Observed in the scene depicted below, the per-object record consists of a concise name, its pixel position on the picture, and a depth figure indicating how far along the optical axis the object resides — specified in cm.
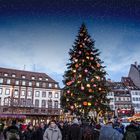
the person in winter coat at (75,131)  823
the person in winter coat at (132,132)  459
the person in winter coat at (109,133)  448
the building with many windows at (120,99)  4625
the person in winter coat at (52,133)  525
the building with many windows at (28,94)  3950
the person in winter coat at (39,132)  869
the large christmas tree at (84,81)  1493
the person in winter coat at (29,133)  889
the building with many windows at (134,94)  4660
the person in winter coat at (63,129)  976
